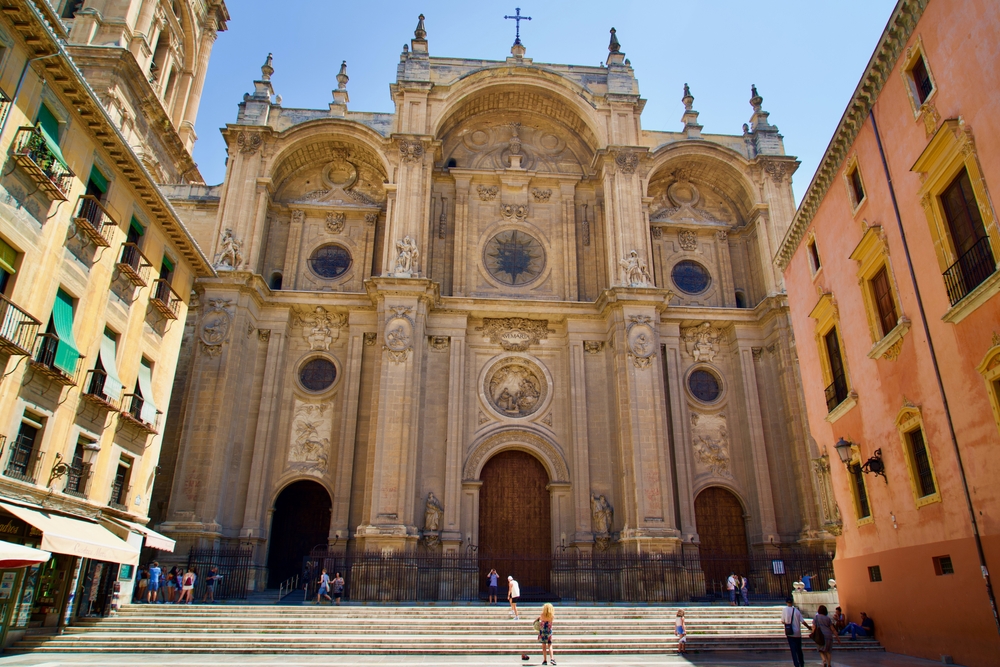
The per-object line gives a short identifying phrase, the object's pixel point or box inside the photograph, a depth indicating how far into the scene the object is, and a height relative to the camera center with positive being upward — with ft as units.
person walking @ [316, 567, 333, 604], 59.11 +0.45
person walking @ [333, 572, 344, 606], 60.34 +0.38
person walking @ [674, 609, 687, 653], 43.88 -2.43
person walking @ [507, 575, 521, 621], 49.90 -0.07
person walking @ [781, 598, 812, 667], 35.37 -1.79
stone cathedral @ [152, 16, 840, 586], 71.51 +28.94
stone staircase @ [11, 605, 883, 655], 43.52 -2.51
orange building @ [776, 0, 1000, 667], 34.04 +15.04
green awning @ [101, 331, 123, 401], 49.08 +15.52
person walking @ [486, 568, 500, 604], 60.13 +0.84
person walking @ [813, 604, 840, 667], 34.73 -1.91
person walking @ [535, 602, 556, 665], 39.70 -2.04
